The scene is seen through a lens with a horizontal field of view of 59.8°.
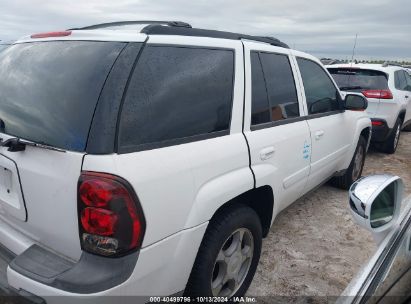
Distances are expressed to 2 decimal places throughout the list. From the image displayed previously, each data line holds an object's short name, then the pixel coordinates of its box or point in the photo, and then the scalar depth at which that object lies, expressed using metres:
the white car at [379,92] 6.27
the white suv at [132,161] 1.64
